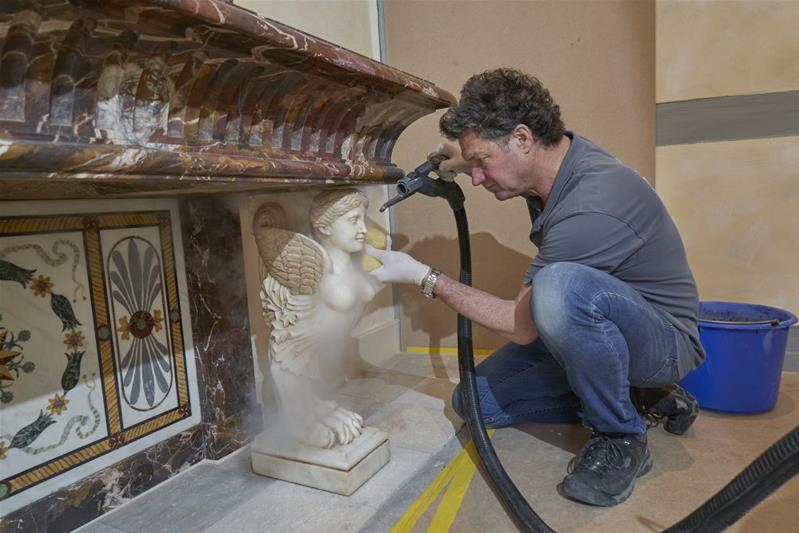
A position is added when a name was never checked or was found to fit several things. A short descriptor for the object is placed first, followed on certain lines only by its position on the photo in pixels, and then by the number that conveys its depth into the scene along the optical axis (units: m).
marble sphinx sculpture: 1.36
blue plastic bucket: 1.64
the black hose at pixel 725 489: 0.70
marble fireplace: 0.69
